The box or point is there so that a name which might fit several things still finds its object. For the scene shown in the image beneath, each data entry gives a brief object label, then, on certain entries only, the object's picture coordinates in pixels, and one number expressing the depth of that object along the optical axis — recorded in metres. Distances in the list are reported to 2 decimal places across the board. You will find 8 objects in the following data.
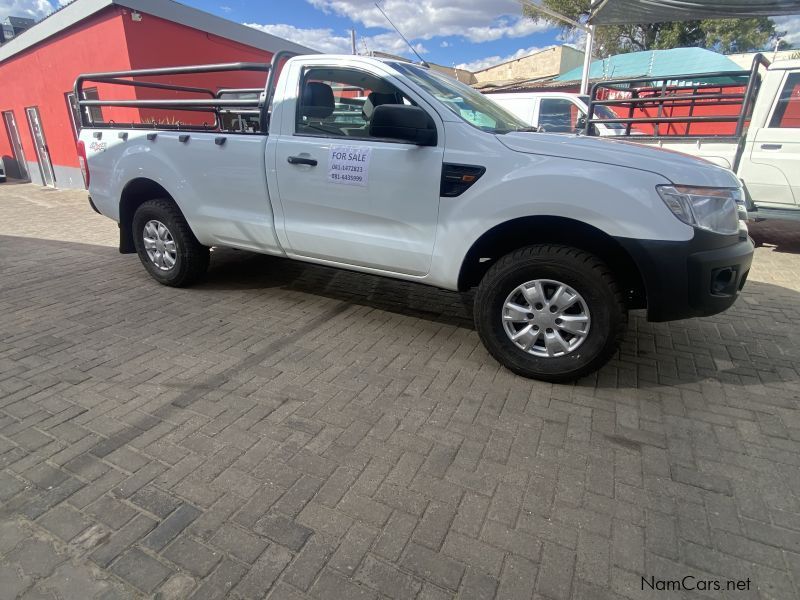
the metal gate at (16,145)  14.85
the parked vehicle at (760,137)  5.83
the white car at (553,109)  8.66
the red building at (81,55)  9.60
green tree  26.22
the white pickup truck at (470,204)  2.60
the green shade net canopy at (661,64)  14.69
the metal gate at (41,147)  13.44
